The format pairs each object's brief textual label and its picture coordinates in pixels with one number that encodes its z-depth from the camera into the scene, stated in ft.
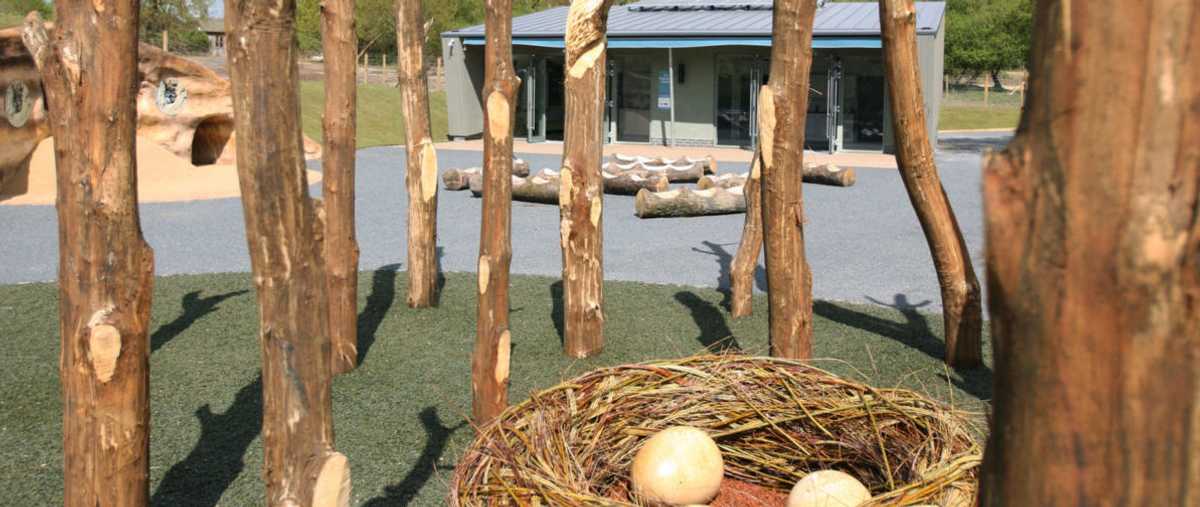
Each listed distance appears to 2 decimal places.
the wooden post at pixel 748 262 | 23.77
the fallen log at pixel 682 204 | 41.93
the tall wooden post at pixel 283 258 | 8.58
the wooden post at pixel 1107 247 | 3.45
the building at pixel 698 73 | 72.49
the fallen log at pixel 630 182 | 46.96
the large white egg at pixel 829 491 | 9.60
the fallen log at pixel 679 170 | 52.29
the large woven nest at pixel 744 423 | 10.02
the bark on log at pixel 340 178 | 19.35
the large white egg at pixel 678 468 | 10.00
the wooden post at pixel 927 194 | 17.57
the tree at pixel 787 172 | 15.55
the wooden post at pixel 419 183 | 23.97
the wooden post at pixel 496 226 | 15.15
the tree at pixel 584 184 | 19.22
